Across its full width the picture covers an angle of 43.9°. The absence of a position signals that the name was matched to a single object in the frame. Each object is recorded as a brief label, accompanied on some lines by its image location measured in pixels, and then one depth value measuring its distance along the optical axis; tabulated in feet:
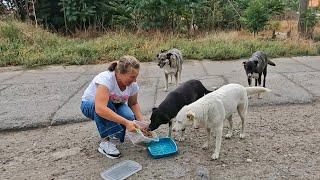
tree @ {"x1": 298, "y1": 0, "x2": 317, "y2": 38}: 39.45
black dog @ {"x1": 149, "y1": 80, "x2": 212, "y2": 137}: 14.60
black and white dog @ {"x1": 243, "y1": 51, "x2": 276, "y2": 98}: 20.75
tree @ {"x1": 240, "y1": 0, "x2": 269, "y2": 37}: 38.88
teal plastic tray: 14.03
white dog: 13.18
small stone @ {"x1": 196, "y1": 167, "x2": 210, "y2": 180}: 12.50
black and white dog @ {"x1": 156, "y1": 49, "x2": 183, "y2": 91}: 23.38
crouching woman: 13.20
